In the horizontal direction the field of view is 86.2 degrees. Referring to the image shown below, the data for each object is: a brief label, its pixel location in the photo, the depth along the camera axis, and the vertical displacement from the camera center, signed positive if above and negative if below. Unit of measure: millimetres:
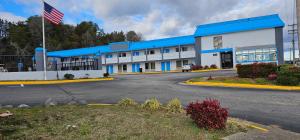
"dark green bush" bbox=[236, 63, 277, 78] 12573 -172
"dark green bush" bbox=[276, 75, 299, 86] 10641 -854
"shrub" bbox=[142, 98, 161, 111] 5377 -1220
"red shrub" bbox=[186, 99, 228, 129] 3849 -1138
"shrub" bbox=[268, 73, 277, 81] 11746 -690
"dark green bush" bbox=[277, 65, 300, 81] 10955 -251
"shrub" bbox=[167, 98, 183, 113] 5264 -1268
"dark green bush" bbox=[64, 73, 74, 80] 15708 -564
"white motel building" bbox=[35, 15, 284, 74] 25379 +3694
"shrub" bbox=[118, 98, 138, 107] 5797 -1214
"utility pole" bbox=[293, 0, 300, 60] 10935 +3931
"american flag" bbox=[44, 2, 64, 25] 13750 +4908
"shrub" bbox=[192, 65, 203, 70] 26817 +259
